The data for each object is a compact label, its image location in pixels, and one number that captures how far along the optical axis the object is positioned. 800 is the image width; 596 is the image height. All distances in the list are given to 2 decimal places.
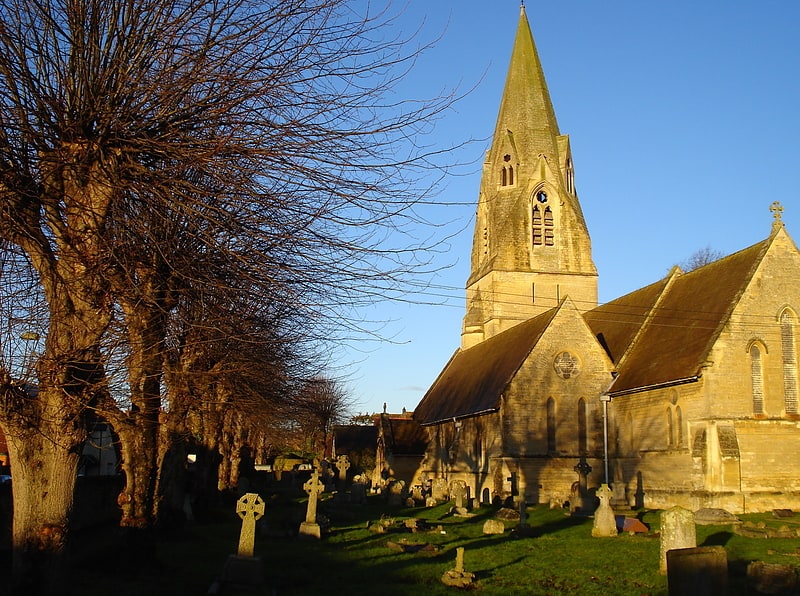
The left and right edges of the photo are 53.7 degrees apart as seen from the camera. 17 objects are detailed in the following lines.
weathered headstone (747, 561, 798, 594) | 11.84
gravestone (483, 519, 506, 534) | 20.57
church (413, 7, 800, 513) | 25.38
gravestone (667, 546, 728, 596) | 8.02
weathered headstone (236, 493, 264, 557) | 13.03
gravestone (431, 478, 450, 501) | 32.72
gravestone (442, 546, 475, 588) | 12.95
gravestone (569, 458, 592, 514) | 25.24
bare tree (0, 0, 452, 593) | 7.16
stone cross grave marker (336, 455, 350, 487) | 37.88
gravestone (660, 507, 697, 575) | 13.61
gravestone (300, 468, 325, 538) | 19.61
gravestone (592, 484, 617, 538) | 19.11
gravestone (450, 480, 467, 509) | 26.97
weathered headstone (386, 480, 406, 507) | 32.20
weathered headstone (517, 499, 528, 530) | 21.59
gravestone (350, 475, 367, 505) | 31.56
